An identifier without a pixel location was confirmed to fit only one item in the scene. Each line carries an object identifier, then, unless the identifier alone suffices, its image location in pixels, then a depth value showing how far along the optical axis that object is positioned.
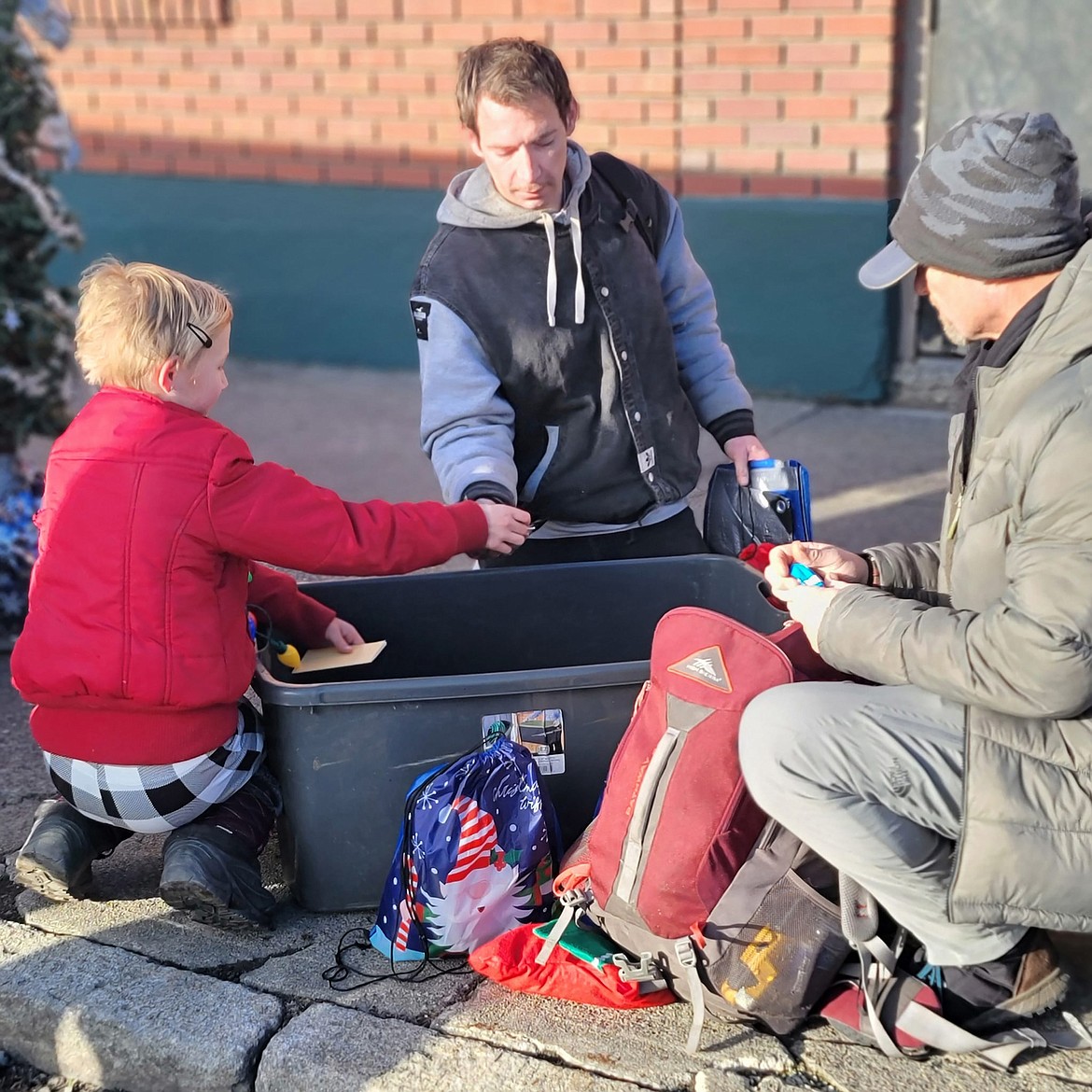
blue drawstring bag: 2.52
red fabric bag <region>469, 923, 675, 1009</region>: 2.42
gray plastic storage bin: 2.62
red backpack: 2.33
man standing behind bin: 2.93
